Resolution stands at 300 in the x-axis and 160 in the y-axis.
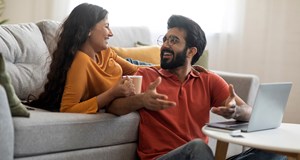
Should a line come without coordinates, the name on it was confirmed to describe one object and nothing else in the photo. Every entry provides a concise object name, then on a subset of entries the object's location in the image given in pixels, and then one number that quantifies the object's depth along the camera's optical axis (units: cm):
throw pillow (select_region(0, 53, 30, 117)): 200
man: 221
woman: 228
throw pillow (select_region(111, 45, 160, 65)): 314
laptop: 204
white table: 187
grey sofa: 200
